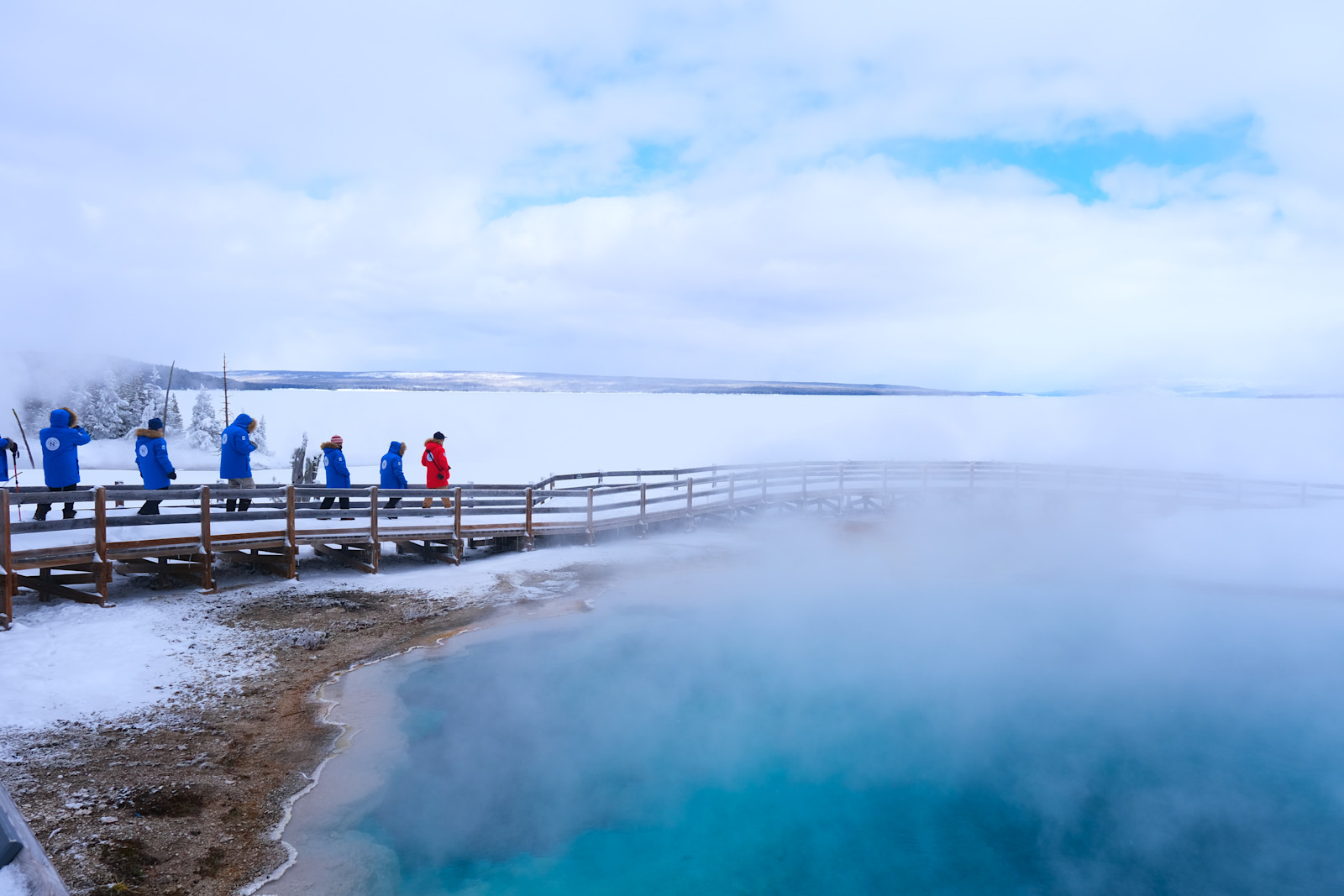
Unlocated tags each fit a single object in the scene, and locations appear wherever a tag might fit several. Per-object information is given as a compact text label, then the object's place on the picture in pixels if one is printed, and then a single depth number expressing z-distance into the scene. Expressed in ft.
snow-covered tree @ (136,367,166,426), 140.87
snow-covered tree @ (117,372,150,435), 137.80
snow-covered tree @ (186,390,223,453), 129.80
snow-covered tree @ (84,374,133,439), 132.05
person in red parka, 47.75
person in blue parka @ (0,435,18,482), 36.17
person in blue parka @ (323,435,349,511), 42.00
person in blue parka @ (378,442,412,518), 45.39
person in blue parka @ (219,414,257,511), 38.17
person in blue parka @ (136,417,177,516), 35.32
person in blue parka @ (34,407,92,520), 33.76
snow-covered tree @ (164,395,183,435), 134.95
